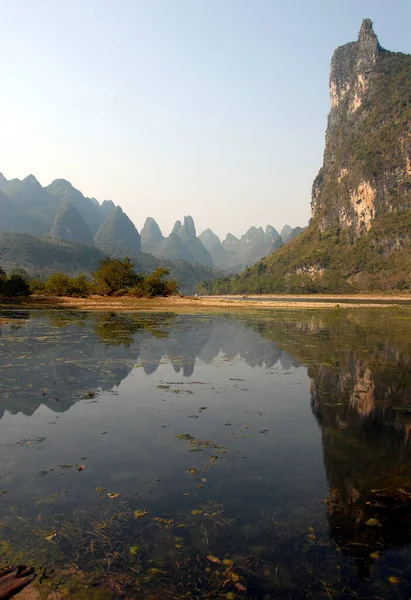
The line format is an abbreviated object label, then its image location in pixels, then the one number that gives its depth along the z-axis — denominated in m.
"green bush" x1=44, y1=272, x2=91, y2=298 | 83.50
